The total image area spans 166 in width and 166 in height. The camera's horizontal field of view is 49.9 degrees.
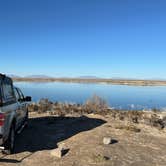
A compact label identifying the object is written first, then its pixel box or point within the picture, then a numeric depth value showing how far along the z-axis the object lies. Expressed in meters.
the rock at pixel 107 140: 5.25
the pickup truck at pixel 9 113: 4.08
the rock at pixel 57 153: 4.57
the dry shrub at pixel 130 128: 6.48
